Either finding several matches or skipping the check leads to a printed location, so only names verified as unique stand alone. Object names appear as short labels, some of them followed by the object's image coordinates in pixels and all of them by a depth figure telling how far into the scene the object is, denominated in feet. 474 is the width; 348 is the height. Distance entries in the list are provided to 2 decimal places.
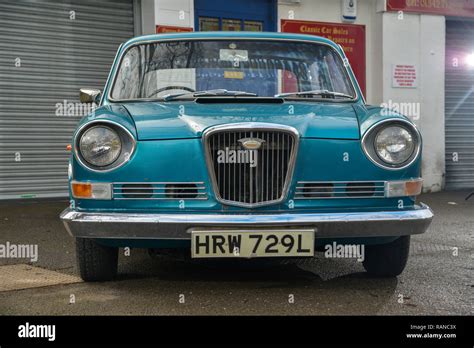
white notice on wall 33.85
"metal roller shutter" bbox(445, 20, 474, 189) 36.70
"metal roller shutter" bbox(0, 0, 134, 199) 28.43
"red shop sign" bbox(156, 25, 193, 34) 29.45
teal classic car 10.27
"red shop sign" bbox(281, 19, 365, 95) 33.35
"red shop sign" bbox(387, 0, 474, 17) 33.88
